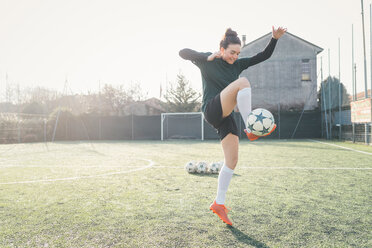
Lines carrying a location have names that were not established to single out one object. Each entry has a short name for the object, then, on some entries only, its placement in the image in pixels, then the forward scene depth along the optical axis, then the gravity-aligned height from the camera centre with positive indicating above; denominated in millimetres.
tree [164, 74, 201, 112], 33375 +3894
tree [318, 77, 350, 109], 17641 +2247
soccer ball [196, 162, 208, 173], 5758 -871
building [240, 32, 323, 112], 25844 +5052
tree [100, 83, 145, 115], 36719 +4473
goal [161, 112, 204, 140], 22422 +145
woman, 2689 +344
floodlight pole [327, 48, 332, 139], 17839 +2835
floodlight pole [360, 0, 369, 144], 13797 +1991
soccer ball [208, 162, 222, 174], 5689 -866
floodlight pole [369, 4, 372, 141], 13375 +5044
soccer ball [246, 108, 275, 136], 2646 +37
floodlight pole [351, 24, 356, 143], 15500 +3370
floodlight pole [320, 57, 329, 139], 18519 +2161
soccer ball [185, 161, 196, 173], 5777 -855
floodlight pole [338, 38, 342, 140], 16694 +1834
